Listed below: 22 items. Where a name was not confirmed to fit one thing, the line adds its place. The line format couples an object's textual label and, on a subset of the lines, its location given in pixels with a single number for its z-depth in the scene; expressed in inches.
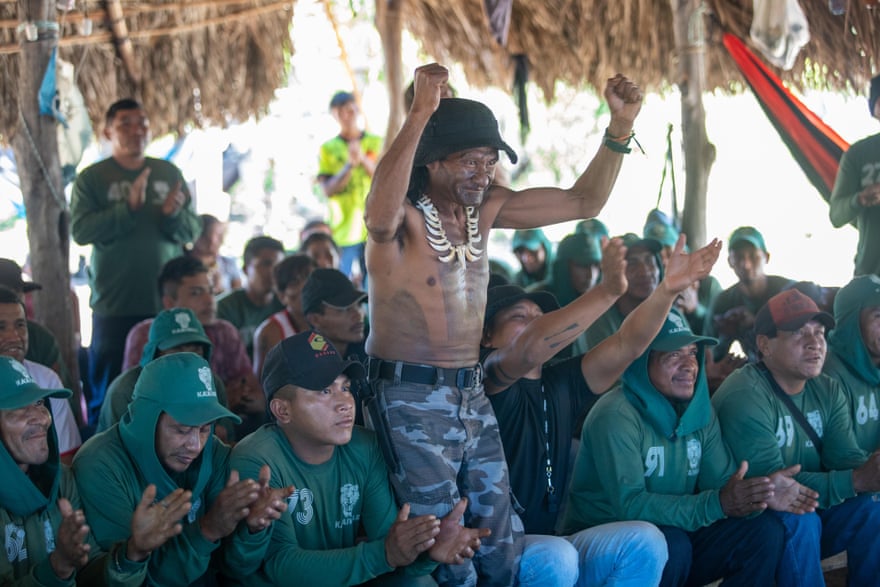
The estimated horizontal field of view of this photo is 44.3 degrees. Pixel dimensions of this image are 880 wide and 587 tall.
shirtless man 126.4
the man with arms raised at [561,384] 135.3
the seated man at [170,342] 158.4
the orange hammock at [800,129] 237.8
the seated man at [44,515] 108.3
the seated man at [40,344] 179.6
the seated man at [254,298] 244.8
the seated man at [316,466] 127.4
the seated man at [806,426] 165.6
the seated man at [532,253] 274.4
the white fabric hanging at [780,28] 223.1
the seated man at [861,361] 185.3
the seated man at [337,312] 192.1
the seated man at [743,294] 225.6
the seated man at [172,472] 120.3
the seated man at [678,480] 150.0
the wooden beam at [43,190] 190.4
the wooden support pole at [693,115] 252.8
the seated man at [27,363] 160.4
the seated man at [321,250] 265.0
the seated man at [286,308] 206.8
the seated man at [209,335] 189.6
